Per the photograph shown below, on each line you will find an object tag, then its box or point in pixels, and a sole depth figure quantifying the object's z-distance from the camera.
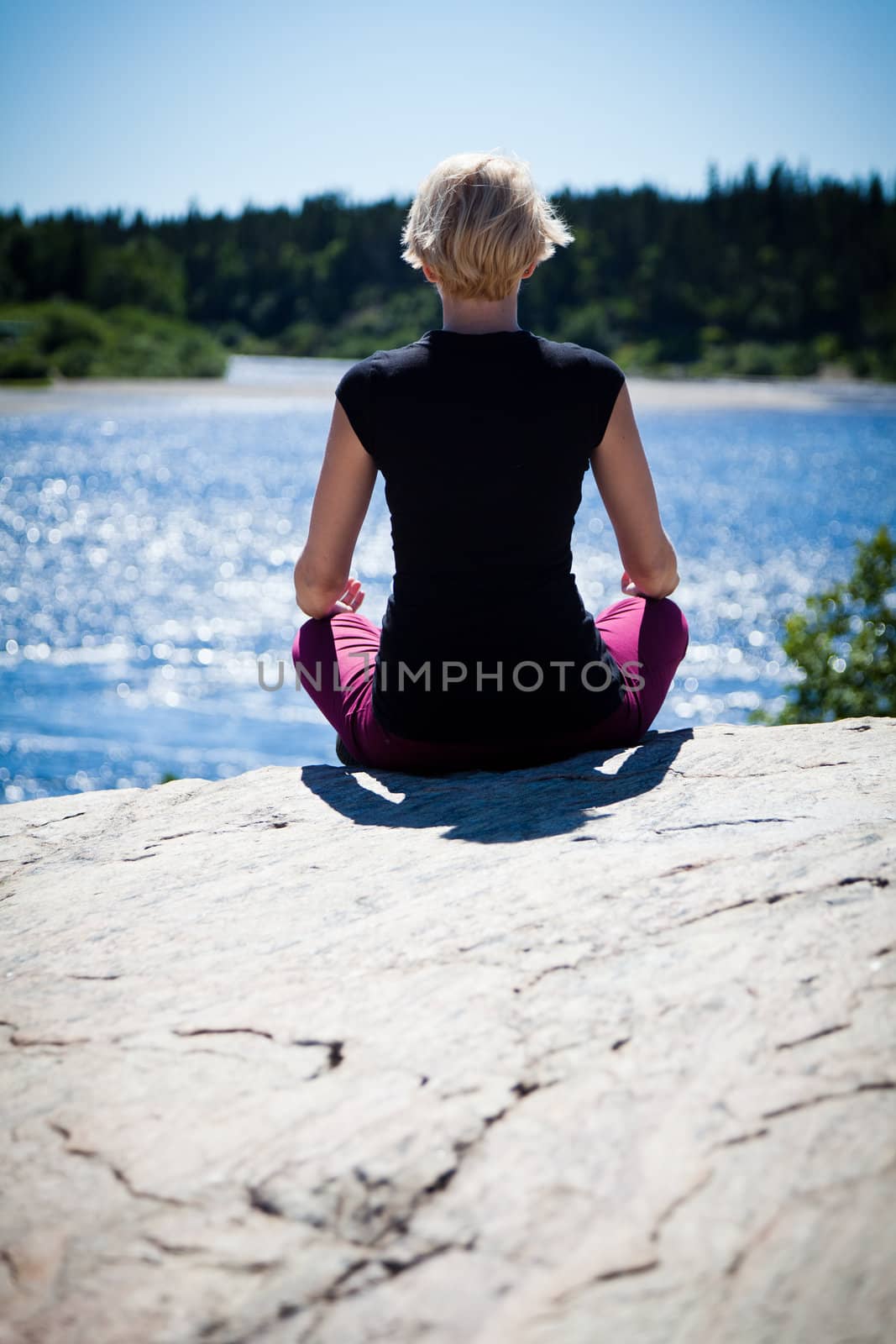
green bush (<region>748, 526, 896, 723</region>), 6.37
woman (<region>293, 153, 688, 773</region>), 2.55
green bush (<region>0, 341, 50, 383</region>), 55.28
